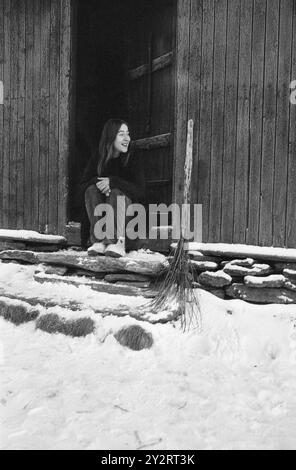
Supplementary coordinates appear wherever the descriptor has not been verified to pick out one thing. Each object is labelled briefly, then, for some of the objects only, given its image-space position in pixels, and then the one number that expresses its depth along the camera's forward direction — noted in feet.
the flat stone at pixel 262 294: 11.50
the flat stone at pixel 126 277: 13.18
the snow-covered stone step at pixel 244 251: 11.48
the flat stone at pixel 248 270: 11.70
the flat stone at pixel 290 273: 11.33
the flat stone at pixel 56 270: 14.62
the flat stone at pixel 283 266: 11.51
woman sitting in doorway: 13.91
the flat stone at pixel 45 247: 15.96
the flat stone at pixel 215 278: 12.13
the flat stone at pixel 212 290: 12.43
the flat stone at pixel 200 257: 12.69
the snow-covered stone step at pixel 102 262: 12.82
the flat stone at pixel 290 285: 11.35
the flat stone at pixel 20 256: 15.85
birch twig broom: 11.53
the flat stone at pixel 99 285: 12.74
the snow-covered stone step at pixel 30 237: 15.69
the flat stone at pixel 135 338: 10.64
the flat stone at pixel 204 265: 12.46
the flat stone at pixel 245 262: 11.91
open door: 19.81
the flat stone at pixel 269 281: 11.50
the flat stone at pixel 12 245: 16.52
